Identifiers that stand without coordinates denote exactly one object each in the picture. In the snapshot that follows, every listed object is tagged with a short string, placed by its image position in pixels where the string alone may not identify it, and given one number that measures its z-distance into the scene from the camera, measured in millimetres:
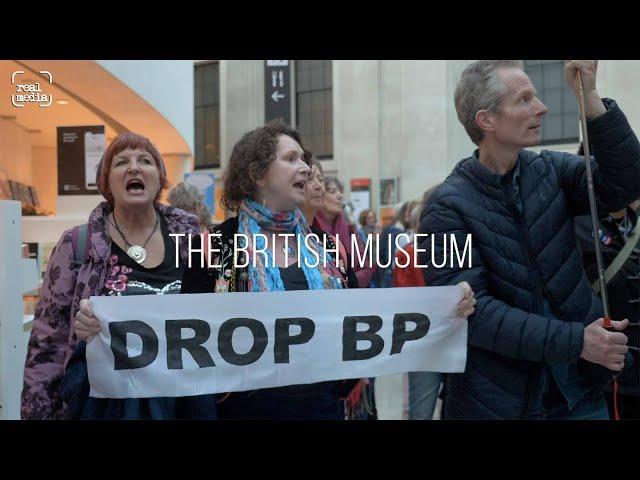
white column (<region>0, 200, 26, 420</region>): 3355
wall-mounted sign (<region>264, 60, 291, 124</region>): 16938
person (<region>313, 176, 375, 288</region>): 4988
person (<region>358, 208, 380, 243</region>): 11767
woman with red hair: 2719
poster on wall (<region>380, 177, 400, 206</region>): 14205
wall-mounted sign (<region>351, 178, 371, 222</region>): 15061
